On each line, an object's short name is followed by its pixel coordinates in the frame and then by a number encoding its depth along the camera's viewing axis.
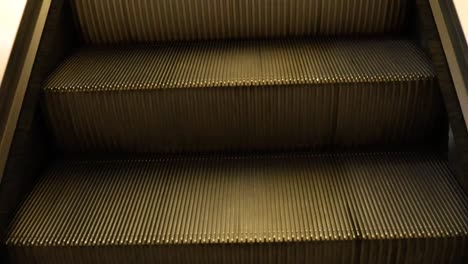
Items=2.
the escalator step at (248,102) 1.07
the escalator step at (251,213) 0.92
